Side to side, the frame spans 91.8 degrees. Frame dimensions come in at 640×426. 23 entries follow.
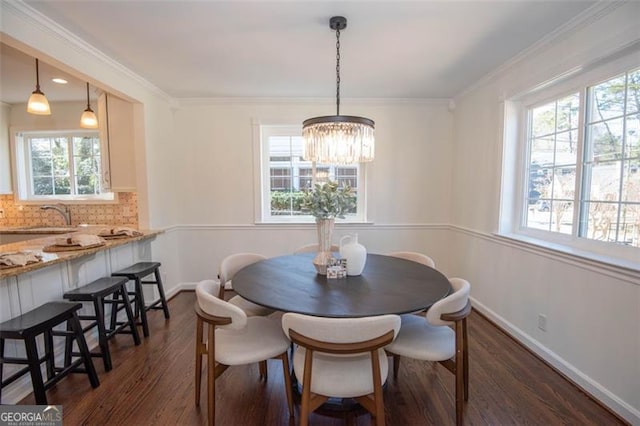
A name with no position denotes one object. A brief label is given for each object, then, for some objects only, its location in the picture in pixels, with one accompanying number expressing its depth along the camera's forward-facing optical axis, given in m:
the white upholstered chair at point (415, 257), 2.47
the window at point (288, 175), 3.99
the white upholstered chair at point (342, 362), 1.33
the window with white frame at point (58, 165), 4.22
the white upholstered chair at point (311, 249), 2.95
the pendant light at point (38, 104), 2.75
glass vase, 2.15
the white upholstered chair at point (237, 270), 2.27
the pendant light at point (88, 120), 3.26
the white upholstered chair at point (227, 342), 1.59
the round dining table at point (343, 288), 1.57
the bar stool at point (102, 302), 2.23
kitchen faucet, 4.04
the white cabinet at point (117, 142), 3.28
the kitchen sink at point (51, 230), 3.59
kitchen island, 1.91
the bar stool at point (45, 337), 1.72
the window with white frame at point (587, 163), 1.88
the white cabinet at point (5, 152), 4.11
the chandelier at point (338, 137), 2.10
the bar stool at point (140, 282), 2.78
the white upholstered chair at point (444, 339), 1.62
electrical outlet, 2.38
